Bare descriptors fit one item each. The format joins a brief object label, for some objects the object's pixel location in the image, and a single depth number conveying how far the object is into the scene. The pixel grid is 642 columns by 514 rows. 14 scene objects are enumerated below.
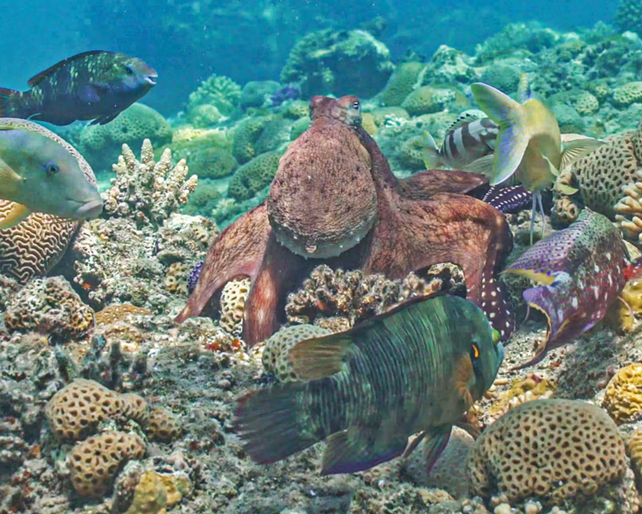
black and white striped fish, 4.87
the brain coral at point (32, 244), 5.39
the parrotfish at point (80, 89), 5.16
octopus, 4.13
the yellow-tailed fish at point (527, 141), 2.81
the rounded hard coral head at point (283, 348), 3.40
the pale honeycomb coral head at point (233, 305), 4.92
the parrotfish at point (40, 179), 3.40
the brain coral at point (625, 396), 2.94
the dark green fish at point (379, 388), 2.04
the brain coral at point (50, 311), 4.37
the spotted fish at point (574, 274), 3.04
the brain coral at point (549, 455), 2.47
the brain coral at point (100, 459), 2.53
